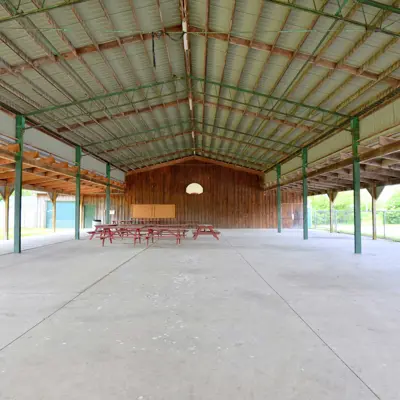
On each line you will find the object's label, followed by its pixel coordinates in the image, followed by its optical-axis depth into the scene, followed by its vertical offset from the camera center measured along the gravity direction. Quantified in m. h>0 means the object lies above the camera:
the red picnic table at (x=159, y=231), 13.35 -0.60
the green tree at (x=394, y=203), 40.22 +1.90
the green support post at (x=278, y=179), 21.29 +2.46
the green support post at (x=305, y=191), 15.78 +1.22
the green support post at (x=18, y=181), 10.46 +1.17
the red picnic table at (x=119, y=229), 13.60 -0.52
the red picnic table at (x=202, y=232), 14.87 -0.75
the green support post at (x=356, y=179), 10.32 +1.19
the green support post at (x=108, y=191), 21.38 +1.72
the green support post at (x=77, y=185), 15.77 +1.56
